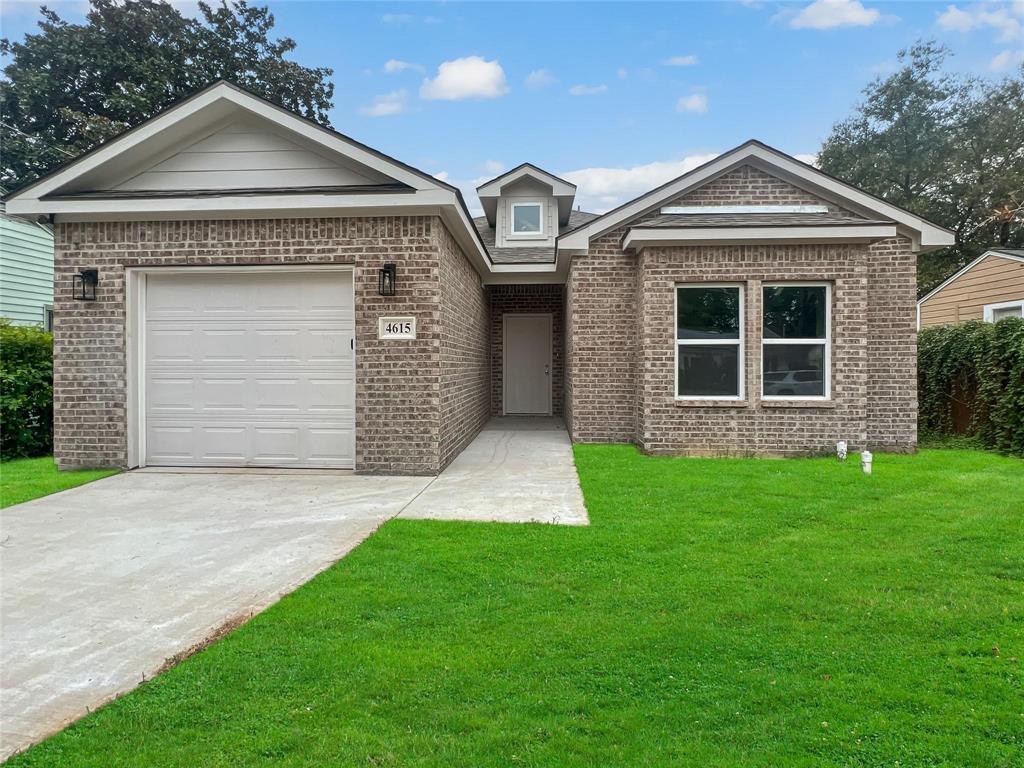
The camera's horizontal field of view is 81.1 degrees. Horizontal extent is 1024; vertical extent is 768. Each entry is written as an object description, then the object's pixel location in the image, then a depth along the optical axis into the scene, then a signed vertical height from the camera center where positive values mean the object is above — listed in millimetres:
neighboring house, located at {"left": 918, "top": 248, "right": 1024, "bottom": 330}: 13727 +2219
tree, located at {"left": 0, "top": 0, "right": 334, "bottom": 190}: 20719 +11232
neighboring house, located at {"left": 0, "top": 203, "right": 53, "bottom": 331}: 13430 +2509
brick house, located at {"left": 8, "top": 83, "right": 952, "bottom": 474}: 7516 +1080
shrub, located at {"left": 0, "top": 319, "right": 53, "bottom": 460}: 8680 -185
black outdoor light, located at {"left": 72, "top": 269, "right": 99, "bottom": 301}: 7672 +1196
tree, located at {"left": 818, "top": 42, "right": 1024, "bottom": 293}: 25141 +10298
